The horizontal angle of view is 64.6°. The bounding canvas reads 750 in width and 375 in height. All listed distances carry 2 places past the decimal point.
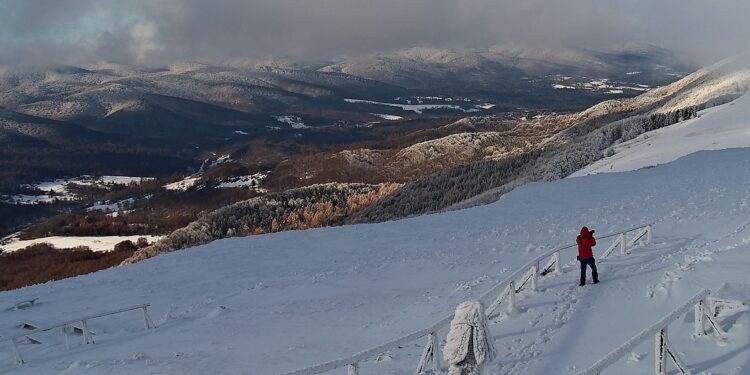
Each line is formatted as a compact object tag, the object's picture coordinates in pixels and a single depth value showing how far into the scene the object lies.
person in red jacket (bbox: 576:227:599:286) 15.05
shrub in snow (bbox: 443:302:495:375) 7.13
